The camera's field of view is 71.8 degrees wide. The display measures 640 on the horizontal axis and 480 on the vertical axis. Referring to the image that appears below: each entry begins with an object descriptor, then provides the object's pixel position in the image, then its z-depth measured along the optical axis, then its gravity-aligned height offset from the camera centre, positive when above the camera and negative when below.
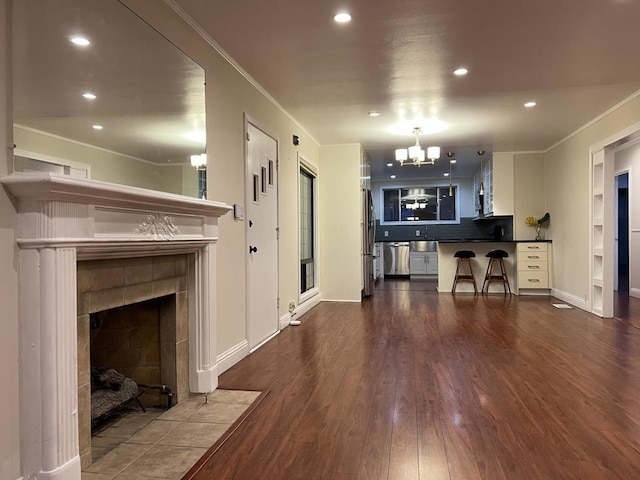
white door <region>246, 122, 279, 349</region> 3.79 +0.02
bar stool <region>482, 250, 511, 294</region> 7.17 -0.59
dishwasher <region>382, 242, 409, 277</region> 10.45 -0.56
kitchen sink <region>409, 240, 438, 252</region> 10.32 -0.25
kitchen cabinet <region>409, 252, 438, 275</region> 10.33 -0.65
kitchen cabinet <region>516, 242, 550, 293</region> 7.08 -0.51
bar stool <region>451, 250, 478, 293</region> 7.36 -0.58
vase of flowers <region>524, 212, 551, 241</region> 7.14 +0.20
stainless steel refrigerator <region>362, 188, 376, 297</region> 6.86 -0.07
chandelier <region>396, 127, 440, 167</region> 5.61 +1.07
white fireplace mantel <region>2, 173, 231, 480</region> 1.57 -0.23
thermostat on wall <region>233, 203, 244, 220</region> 3.45 +0.21
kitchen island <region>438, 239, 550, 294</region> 7.09 -0.49
